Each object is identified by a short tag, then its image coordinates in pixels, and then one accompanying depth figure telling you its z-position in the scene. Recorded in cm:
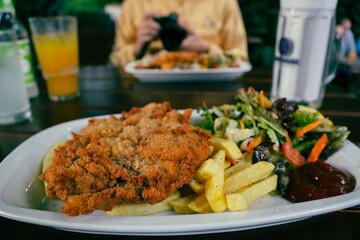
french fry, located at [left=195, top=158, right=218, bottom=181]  26
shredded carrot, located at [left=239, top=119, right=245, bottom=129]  37
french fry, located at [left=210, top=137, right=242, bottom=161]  32
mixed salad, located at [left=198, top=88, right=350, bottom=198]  34
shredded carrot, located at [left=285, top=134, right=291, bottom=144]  37
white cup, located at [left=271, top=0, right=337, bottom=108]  46
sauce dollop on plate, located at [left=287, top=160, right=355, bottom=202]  28
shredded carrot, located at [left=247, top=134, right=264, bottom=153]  35
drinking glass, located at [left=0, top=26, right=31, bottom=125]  45
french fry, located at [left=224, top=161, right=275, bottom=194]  29
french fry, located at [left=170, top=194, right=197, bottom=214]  27
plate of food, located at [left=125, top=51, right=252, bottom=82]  65
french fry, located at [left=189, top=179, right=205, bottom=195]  28
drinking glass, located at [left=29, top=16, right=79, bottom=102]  54
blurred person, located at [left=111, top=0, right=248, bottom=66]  110
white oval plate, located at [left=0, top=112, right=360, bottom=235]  21
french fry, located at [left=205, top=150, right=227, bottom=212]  25
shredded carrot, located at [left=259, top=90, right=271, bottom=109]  41
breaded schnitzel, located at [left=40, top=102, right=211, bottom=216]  24
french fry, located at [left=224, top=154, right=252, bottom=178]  31
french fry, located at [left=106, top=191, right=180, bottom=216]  25
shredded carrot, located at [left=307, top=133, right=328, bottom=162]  35
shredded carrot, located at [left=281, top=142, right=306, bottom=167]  35
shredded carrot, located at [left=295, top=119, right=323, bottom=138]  37
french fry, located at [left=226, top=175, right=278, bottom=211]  25
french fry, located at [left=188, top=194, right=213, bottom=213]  26
